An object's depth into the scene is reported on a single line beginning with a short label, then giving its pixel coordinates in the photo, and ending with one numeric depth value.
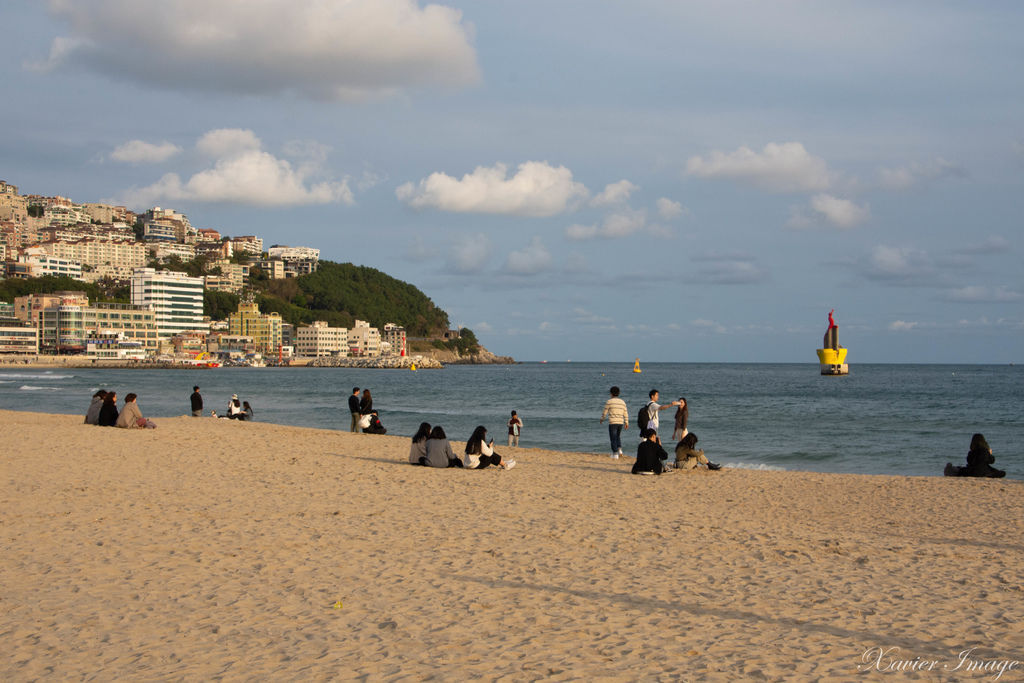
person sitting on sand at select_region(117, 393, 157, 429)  20.42
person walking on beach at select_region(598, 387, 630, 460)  17.23
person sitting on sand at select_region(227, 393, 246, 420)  27.20
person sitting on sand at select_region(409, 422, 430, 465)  15.71
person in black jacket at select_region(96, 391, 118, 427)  21.34
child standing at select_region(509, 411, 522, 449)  21.97
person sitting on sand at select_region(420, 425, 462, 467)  15.39
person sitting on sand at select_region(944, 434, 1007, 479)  15.62
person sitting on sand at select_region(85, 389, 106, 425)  22.08
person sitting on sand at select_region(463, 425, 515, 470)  15.29
